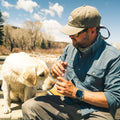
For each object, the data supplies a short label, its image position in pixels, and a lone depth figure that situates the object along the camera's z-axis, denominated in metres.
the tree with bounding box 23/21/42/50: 27.16
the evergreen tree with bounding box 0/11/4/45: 23.23
